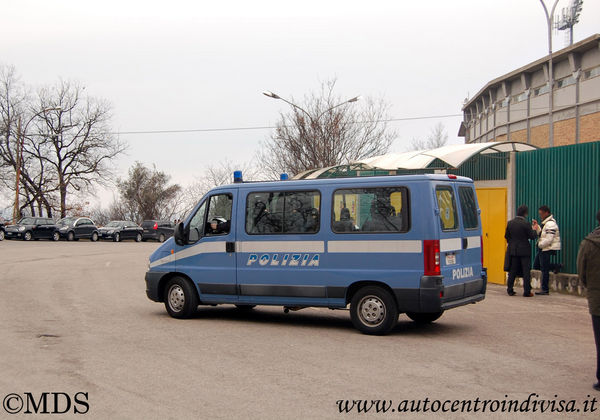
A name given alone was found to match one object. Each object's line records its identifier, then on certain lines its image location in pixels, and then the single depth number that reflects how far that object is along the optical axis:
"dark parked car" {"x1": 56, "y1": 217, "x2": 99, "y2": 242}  46.53
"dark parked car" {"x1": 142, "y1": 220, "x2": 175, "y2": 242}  50.31
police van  9.26
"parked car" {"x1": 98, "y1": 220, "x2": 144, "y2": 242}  48.44
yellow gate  16.75
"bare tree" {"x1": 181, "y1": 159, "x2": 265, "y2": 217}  68.75
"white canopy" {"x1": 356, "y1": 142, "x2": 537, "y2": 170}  17.23
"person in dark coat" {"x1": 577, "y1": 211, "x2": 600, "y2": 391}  6.55
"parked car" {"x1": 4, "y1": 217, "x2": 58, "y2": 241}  44.03
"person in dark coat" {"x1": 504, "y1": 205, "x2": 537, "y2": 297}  14.21
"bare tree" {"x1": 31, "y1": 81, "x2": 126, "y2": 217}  60.75
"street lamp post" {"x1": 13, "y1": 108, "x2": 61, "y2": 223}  50.94
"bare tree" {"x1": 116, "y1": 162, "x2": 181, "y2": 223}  73.44
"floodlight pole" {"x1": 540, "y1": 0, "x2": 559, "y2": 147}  26.23
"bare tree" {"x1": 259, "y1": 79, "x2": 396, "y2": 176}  39.22
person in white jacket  14.24
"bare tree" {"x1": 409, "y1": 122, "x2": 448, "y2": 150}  76.51
